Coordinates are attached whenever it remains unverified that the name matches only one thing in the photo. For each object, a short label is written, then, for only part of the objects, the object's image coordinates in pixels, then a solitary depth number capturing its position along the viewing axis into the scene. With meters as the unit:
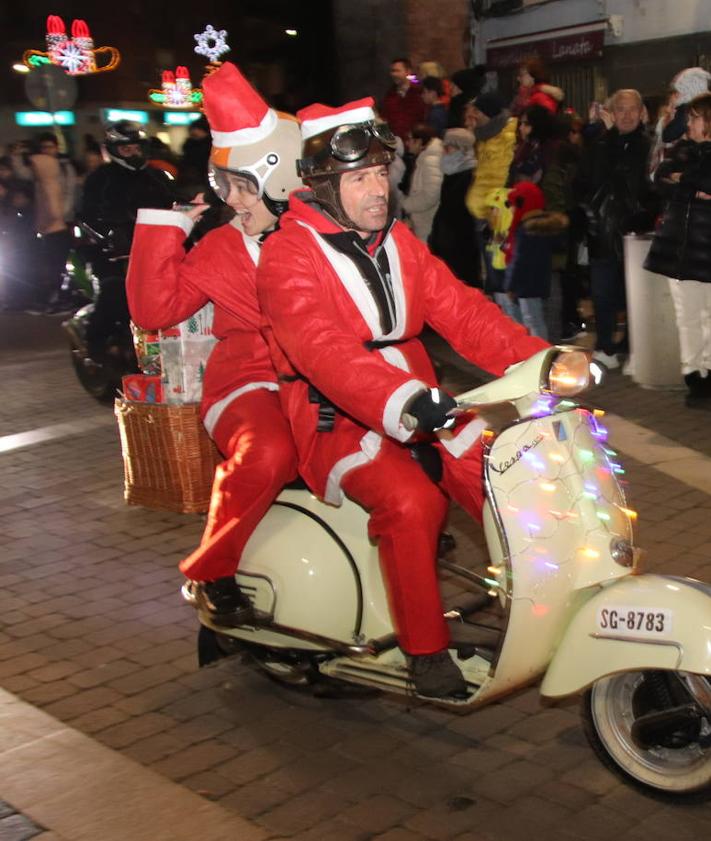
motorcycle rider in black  8.78
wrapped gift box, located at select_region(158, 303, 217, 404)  6.23
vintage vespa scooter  3.27
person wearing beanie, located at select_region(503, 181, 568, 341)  9.16
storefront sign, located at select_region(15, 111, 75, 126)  28.62
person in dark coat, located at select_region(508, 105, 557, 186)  9.38
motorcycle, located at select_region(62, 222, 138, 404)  9.11
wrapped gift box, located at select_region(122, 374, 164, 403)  6.52
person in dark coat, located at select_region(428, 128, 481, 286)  11.12
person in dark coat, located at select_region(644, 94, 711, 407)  7.81
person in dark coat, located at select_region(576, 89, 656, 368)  8.98
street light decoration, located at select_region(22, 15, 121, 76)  25.62
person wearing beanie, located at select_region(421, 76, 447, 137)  12.11
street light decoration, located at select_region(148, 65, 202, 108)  29.73
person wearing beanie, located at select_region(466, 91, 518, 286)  9.88
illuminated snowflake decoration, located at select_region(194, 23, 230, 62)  27.56
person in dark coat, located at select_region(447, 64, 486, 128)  11.37
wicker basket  6.41
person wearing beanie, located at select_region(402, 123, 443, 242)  11.16
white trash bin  8.57
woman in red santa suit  4.52
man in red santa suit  3.63
